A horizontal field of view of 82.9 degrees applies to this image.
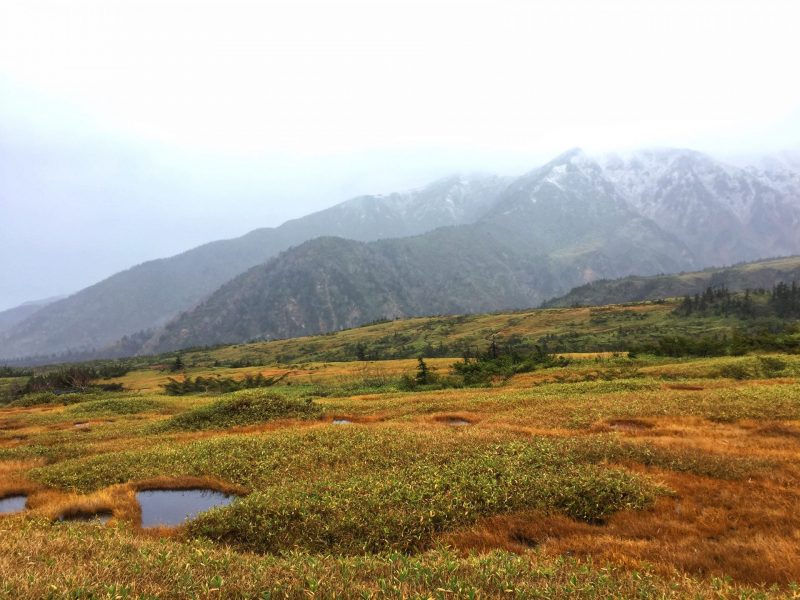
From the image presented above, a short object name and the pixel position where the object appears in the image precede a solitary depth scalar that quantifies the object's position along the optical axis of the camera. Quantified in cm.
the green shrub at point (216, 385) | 8620
